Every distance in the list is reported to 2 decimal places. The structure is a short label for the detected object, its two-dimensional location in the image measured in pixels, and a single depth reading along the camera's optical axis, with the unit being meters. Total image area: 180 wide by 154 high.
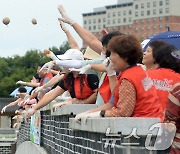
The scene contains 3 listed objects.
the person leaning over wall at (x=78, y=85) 7.85
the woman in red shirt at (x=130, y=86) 4.89
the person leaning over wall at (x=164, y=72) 5.75
